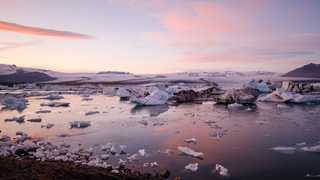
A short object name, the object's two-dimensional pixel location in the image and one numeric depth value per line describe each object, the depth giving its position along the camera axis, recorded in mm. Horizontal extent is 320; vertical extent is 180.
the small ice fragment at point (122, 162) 3870
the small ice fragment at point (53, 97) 13075
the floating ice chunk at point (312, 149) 4353
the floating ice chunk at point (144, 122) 6766
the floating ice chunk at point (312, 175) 3375
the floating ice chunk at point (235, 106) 9839
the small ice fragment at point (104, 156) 4081
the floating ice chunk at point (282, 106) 9688
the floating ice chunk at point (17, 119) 7077
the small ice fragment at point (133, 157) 4029
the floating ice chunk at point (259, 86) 14830
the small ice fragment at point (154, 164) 3771
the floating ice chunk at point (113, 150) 4358
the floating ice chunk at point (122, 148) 4376
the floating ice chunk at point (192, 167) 3589
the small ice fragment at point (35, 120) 7174
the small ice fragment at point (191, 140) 5007
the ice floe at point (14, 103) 10096
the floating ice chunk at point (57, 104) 10402
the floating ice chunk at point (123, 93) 14201
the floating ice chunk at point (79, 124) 6392
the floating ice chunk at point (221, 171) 3434
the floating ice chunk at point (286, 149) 4367
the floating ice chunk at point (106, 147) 4535
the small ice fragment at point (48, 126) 6350
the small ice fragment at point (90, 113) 8367
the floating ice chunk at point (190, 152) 4173
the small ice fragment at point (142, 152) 4266
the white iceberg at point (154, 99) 10980
